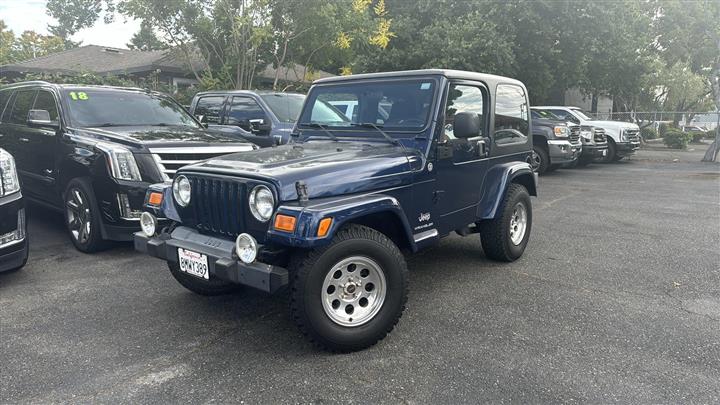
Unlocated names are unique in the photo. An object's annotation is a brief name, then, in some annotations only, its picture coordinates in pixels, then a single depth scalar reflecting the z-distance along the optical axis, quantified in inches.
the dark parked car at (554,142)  484.1
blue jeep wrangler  124.0
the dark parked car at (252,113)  324.2
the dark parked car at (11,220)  173.3
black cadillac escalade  208.5
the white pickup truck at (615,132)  585.6
